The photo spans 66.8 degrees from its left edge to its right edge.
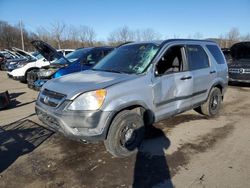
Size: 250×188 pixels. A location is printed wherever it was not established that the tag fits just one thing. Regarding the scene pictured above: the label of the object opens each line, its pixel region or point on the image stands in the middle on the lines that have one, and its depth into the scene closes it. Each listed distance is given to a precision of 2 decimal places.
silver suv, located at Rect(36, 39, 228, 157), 2.75
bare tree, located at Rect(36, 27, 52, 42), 29.99
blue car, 6.33
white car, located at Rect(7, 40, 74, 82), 7.32
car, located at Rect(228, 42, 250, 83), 7.97
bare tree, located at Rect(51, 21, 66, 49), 28.94
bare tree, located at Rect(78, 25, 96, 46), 30.01
